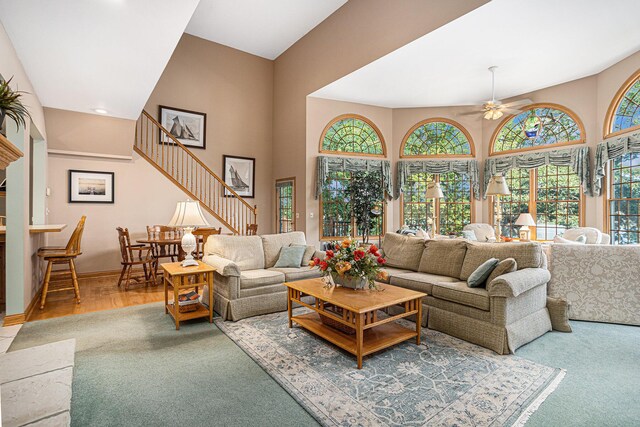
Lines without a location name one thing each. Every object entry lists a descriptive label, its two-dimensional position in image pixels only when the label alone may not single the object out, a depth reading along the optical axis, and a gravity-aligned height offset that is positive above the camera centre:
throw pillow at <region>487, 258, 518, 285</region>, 3.10 -0.52
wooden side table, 3.39 -0.74
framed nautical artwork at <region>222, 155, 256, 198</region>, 8.03 +0.98
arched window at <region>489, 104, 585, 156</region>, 6.73 +1.82
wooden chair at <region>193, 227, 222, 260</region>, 5.66 -0.33
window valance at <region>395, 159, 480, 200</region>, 7.91 +1.10
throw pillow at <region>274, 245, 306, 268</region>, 4.36 -0.58
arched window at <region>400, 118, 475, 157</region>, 8.09 +1.81
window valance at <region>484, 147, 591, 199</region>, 6.42 +1.10
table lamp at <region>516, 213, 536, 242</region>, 6.88 -0.16
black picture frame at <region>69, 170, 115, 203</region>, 5.78 +0.49
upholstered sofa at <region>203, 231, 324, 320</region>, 3.60 -0.72
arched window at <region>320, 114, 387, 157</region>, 7.57 +1.81
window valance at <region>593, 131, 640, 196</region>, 5.46 +1.10
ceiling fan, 6.09 +1.98
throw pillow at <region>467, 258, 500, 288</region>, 3.16 -0.58
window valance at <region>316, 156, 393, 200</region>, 7.25 +1.07
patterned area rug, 1.99 -1.20
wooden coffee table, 2.61 -0.88
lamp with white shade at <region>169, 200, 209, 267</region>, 3.57 -0.08
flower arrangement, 3.06 -0.48
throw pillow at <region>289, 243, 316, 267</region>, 4.50 -0.56
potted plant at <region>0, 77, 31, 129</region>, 2.09 +0.72
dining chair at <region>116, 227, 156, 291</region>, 5.11 -0.74
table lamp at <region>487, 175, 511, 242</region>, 5.08 +0.40
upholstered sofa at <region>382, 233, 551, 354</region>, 2.86 -0.75
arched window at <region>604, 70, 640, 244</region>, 5.66 +0.67
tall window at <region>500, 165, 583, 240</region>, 6.84 +0.30
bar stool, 4.17 -0.52
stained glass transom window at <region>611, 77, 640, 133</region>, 5.57 +1.79
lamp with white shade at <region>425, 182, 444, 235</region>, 5.79 +0.39
